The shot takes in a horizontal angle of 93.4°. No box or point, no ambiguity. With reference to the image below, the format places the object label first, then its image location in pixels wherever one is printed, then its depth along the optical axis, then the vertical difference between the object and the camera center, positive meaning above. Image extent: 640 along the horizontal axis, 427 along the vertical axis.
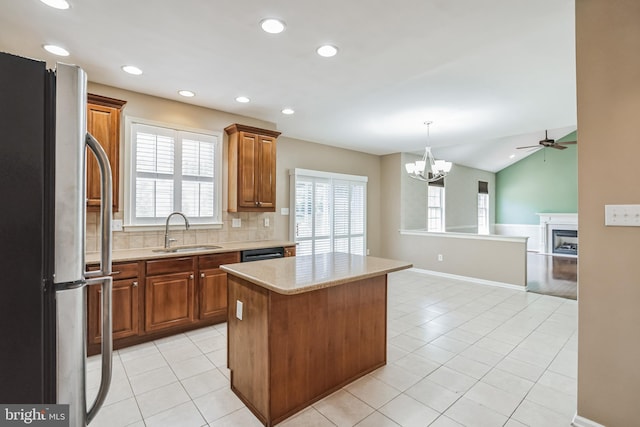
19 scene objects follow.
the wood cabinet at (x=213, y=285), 3.34 -0.79
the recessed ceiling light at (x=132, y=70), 2.82 +1.40
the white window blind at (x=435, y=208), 7.67 +0.19
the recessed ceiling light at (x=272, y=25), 2.12 +1.37
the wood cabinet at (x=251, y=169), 3.96 +0.64
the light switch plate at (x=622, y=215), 1.65 +0.00
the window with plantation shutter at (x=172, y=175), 3.43 +0.50
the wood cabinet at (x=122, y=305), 2.69 -0.83
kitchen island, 1.89 -0.80
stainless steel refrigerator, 0.78 -0.05
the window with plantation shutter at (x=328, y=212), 5.39 +0.08
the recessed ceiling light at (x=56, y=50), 2.48 +1.40
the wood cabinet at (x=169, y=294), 3.02 -0.81
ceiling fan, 6.00 +1.45
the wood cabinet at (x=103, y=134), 2.92 +0.83
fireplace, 9.02 -0.81
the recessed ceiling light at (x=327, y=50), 2.46 +1.38
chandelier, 4.70 +0.78
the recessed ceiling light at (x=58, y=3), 1.91 +1.37
